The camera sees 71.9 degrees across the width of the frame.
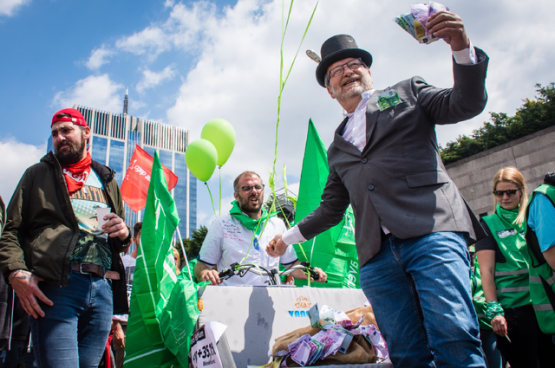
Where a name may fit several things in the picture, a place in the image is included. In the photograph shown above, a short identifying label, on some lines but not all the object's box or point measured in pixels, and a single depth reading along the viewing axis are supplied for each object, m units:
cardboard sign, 2.13
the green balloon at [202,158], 4.78
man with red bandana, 2.04
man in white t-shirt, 3.68
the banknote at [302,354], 2.13
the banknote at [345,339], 2.24
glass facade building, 88.06
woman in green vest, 2.80
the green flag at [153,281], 2.61
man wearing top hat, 1.43
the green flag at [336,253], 4.55
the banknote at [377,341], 2.43
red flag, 7.80
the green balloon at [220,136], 5.04
